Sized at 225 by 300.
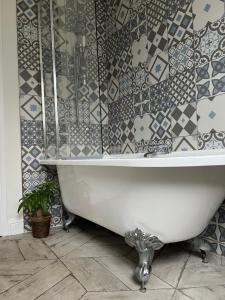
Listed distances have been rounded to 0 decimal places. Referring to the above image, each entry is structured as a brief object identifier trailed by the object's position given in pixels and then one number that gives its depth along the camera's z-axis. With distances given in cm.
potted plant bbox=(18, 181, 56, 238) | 171
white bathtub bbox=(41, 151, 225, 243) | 98
